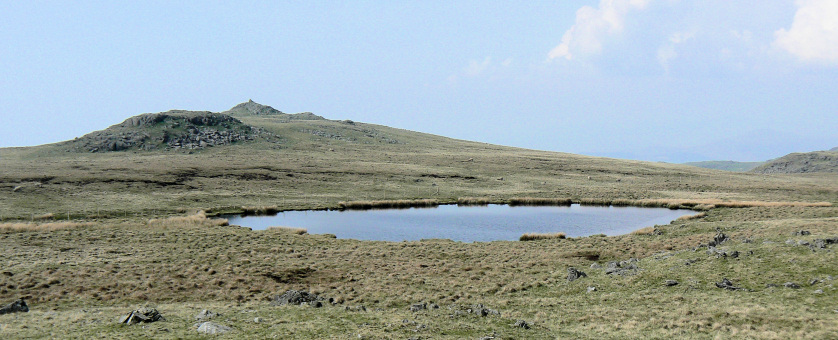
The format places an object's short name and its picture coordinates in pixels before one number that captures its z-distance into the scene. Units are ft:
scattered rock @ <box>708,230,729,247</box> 100.16
